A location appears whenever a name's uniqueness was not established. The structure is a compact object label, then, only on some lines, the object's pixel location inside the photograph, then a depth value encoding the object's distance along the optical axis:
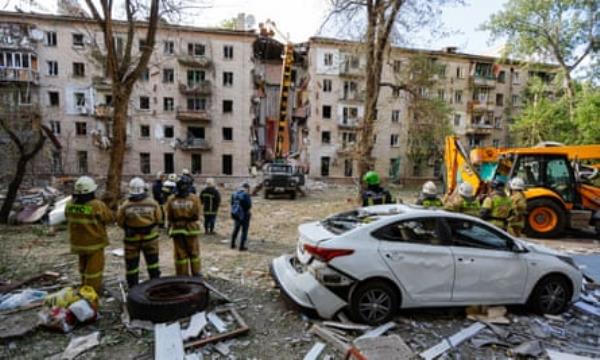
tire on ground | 3.94
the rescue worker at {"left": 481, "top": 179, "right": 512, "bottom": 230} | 6.68
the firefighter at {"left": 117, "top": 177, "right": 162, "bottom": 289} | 4.79
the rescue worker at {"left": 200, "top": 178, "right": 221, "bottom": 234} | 9.52
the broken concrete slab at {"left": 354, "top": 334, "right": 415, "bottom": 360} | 3.24
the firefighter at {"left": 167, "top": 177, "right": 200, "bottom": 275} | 5.39
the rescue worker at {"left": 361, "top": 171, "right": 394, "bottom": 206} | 6.62
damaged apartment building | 28.89
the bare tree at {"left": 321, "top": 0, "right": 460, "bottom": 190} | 14.34
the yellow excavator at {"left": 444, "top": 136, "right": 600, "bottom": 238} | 9.19
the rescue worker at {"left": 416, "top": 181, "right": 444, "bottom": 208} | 6.32
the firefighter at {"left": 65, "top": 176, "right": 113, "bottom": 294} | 4.54
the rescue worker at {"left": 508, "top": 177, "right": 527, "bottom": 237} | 6.99
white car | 4.01
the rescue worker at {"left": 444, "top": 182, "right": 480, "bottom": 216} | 6.30
